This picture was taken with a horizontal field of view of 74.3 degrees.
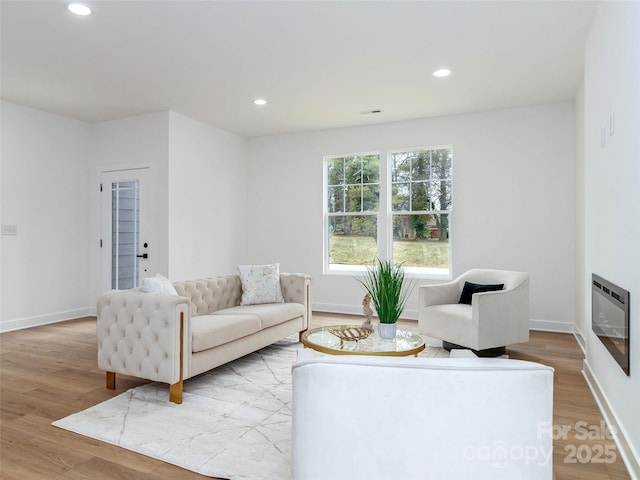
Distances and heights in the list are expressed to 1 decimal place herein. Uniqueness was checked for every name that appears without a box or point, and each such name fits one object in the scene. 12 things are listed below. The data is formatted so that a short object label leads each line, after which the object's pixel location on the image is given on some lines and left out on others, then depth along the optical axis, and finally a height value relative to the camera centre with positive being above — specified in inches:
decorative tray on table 118.1 -27.0
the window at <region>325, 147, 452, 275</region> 225.5 +17.4
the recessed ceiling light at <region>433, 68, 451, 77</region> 158.6 +64.1
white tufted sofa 112.5 -27.6
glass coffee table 104.7 -27.7
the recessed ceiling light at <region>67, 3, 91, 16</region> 115.0 +64.4
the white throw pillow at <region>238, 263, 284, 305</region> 169.9 -17.9
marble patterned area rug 84.7 -43.8
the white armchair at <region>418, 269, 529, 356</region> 147.9 -26.9
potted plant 114.1 -15.9
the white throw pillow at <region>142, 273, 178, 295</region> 124.8 -13.6
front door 219.0 +6.6
